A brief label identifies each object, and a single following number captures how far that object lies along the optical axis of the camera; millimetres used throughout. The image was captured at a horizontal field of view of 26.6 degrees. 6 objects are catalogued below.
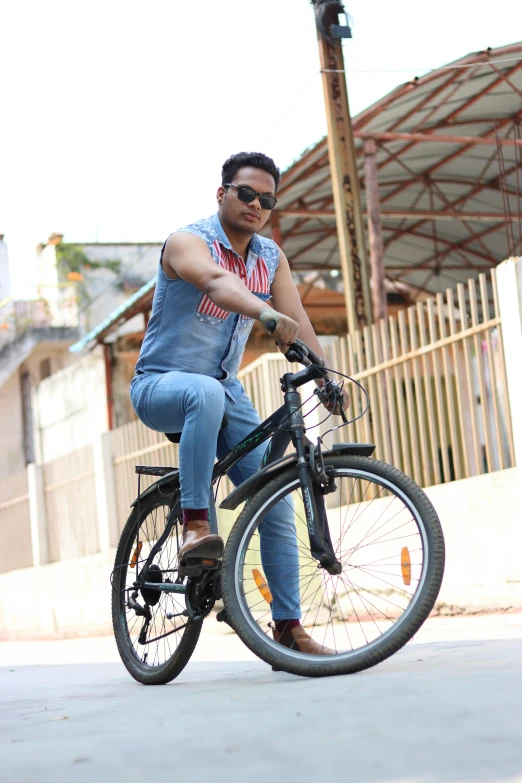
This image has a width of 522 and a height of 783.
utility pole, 11109
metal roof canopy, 13375
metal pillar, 13188
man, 3609
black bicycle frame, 3438
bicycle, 3229
